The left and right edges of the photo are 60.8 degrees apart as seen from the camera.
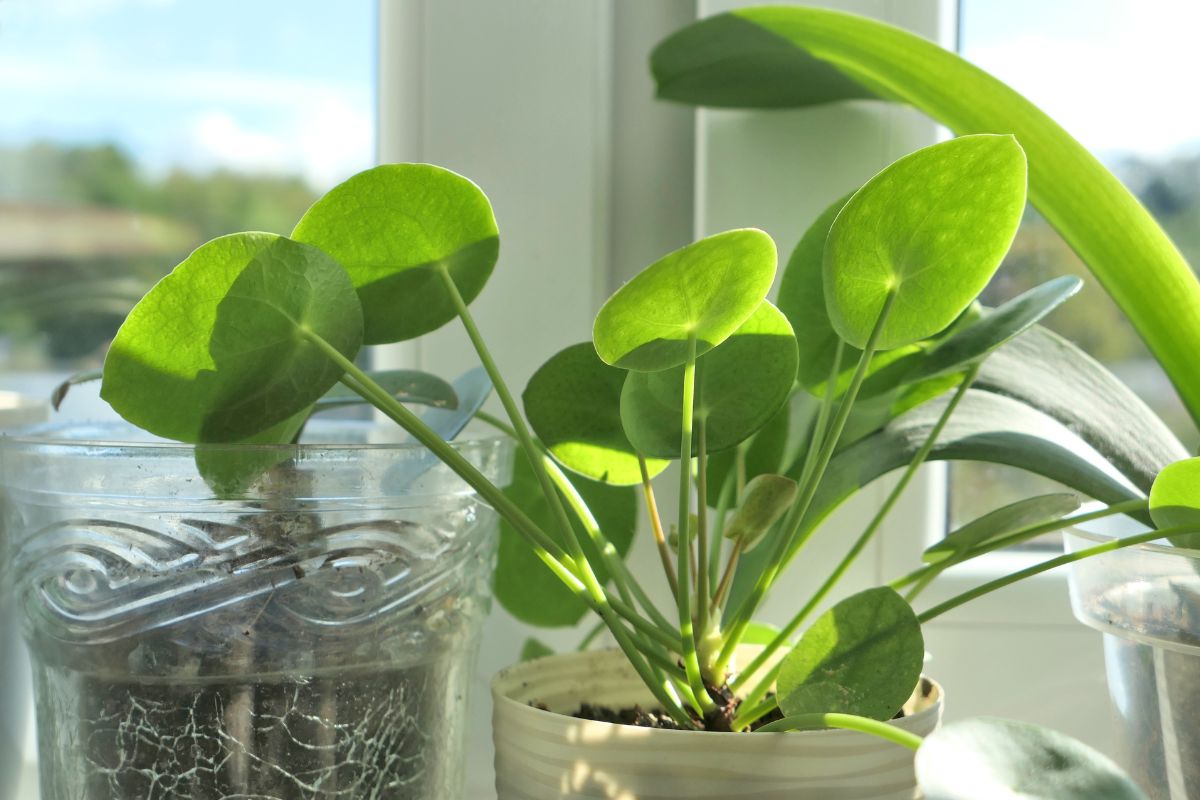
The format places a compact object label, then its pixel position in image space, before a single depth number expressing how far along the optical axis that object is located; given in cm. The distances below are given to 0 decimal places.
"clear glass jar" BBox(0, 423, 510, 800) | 40
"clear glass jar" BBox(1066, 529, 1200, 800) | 42
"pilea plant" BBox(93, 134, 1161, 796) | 35
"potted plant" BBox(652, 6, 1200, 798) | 44
